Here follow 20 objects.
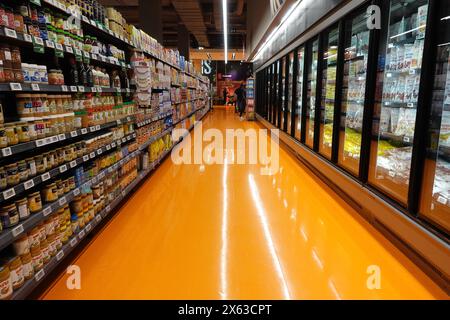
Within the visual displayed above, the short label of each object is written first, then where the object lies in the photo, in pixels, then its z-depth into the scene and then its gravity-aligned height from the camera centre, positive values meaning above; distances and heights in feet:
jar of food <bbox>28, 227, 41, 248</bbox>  6.84 -3.00
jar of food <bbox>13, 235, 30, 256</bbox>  6.54 -3.02
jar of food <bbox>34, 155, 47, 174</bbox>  7.26 -1.56
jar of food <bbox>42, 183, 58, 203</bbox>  7.68 -2.31
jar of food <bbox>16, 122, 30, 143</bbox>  6.62 -0.76
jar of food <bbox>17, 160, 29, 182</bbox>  6.65 -1.54
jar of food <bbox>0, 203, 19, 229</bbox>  6.20 -2.32
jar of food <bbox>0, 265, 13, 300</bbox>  5.89 -3.42
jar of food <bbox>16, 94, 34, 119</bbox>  6.86 -0.23
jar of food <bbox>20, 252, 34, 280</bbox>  6.59 -3.46
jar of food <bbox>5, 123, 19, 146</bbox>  6.31 -0.76
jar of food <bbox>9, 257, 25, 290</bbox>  6.23 -3.41
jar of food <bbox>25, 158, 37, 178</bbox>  6.97 -1.55
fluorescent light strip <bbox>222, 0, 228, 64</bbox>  27.91 +7.43
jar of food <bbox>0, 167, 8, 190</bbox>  6.14 -1.58
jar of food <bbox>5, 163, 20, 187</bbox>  6.36 -1.56
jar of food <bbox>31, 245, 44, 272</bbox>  6.90 -3.46
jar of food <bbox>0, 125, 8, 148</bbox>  6.09 -0.80
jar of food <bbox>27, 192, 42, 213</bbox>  7.02 -2.33
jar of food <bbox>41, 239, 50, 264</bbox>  7.22 -3.47
